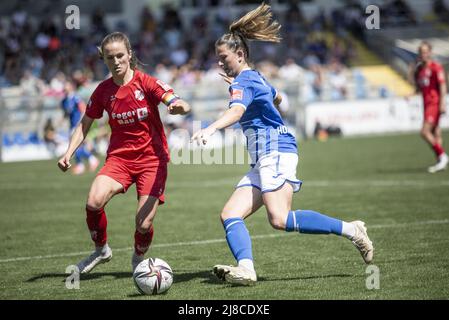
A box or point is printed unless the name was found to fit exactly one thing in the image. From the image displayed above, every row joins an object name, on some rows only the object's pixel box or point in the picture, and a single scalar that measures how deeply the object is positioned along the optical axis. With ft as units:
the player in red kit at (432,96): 106.32
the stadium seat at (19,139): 155.12
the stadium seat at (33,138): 156.46
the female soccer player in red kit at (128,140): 49.16
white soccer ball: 44.62
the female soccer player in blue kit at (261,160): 46.91
